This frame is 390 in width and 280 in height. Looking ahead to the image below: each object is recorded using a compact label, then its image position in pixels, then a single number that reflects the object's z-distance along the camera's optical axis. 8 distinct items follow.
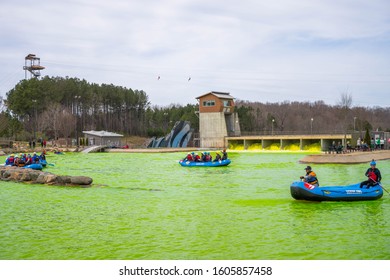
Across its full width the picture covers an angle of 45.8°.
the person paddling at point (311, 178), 18.70
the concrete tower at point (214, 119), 75.25
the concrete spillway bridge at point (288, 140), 63.51
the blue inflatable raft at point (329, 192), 18.31
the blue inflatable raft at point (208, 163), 38.41
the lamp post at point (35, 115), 76.38
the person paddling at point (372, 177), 18.70
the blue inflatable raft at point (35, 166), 34.06
